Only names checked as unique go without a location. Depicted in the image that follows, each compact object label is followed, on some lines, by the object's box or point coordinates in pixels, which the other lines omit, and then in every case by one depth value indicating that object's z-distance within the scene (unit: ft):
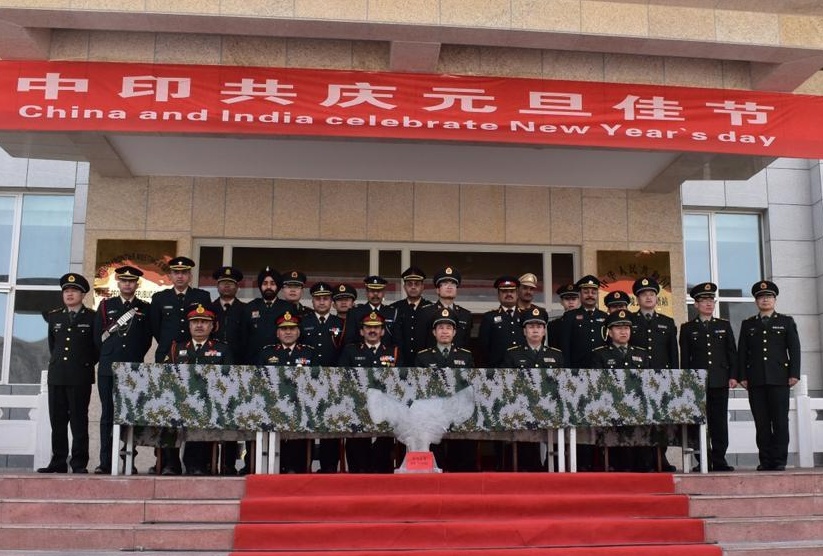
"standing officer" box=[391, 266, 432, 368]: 25.54
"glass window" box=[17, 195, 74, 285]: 35.76
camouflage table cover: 21.15
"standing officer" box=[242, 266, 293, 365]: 25.25
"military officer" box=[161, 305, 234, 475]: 22.65
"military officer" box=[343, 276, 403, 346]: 25.01
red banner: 23.97
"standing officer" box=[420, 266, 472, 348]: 24.93
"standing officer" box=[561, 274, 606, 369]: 25.88
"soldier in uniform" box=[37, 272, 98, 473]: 23.47
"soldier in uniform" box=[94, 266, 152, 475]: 23.43
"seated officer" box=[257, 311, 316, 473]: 23.08
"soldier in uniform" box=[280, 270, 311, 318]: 25.05
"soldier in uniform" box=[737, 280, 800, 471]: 24.79
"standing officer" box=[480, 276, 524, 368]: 25.32
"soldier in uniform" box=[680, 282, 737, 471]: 25.03
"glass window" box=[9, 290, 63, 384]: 34.96
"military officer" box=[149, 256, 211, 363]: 24.31
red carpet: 18.19
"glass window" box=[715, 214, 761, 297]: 38.34
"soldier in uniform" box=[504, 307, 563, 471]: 23.34
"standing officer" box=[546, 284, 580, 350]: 26.81
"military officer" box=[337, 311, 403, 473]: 23.16
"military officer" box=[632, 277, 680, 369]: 25.52
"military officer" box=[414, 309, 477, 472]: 23.15
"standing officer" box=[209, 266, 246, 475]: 25.00
